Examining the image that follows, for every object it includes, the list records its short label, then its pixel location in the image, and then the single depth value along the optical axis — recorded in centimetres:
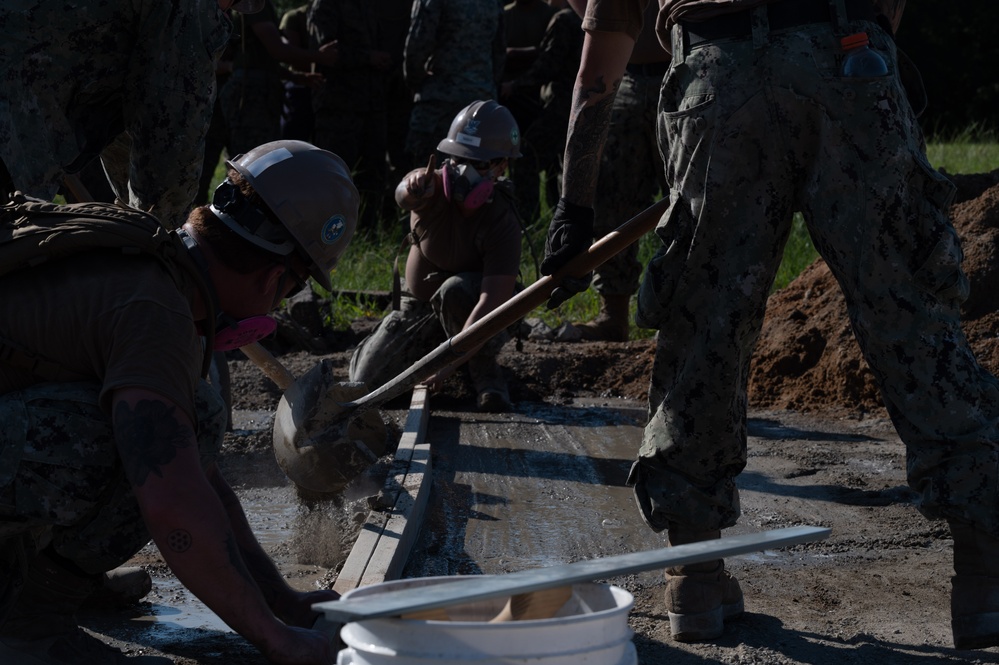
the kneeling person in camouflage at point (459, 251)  602
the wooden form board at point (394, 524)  335
